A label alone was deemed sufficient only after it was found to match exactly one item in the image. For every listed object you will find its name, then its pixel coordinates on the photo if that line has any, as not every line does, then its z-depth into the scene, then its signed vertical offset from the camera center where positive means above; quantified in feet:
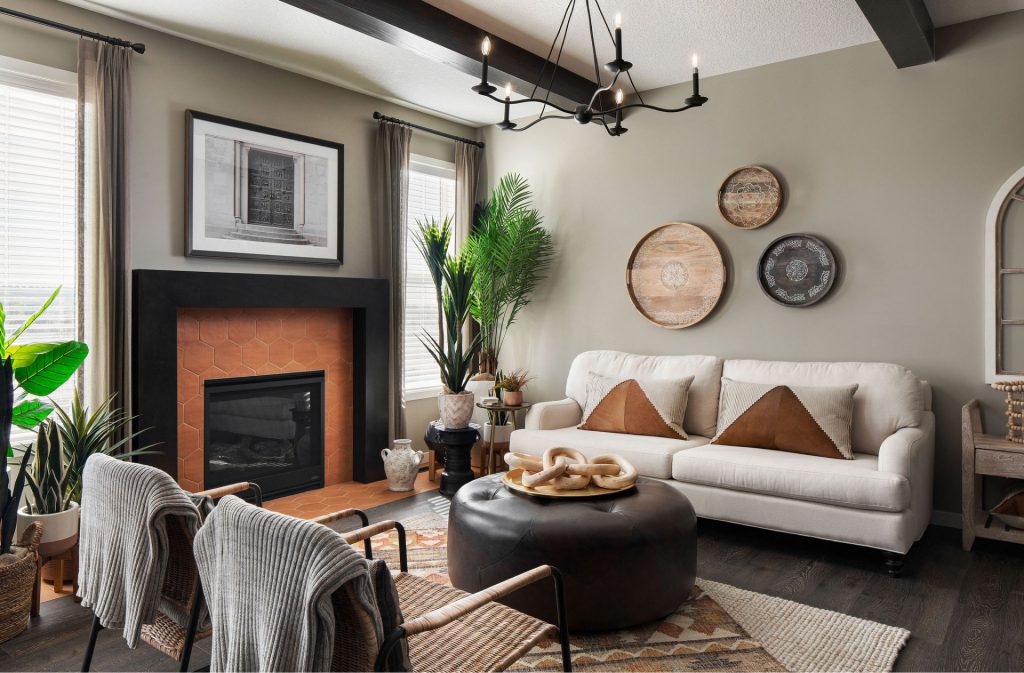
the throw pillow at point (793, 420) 11.54 -1.49
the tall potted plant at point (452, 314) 14.62 +0.42
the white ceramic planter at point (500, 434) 15.31 -2.23
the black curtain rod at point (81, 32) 10.38 +4.73
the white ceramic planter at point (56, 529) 8.93 -2.55
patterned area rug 7.43 -3.49
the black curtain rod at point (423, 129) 15.81 +4.91
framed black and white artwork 12.76 +2.74
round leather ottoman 7.82 -2.53
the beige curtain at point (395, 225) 15.81 +2.46
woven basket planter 7.95 -2.97
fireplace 11.89 -0.39
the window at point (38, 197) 10.67 +2.12
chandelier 7.54 +2.91
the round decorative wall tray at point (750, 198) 13.80 +2.73
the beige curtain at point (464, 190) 17.89 +3.67
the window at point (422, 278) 17.12 +1.37
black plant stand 14.55 -2.58
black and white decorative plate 13.28 +1.22
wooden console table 10.39 -2.02
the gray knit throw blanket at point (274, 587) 4.32 -1.66
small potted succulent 14.84 -1.22
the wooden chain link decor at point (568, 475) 8.78 -1.85
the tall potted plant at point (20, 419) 8.05 -1.09
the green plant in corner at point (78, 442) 9.36 -1.48
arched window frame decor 11.62 +0.75
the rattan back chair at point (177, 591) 5.83 -2.19
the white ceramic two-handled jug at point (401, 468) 14.83 -2.87
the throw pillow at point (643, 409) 13.38 -1.49
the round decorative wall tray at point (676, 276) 14.65 +1.24
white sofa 10.04 -2.07
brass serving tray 8.68 -2.00
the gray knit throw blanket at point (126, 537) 5.59 -1.72
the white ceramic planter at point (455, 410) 14.57 -1.61
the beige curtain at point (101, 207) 11.12 +2.03
